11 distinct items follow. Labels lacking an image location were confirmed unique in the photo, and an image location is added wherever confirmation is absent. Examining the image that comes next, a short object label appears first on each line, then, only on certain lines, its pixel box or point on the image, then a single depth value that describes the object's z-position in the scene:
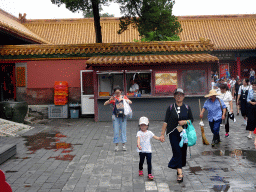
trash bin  14.73
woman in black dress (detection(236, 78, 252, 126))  11.57
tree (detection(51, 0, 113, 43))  14.33
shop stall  13.74
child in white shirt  6.02
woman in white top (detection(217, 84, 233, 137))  9.83
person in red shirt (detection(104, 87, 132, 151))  8.27
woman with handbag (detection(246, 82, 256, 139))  9.53
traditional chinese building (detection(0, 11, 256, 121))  13.76
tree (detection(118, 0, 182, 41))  14.52
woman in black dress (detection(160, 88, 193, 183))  5.94
